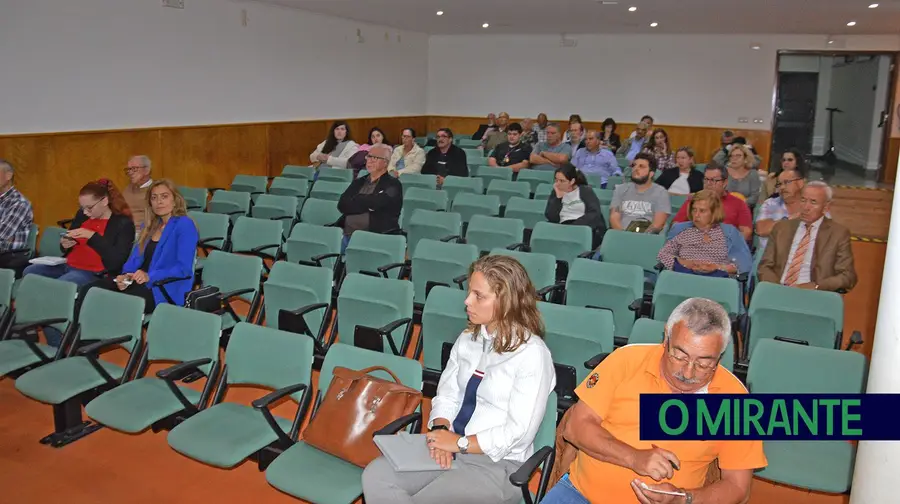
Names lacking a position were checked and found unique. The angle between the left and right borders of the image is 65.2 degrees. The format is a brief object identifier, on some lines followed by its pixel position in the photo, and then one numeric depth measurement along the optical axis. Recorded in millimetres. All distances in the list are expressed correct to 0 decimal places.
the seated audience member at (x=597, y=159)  9203
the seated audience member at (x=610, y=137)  12467
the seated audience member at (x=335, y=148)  10000
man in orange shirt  2293
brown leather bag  2924
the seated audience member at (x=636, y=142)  11297
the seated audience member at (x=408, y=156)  9359
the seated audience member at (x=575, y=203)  6258
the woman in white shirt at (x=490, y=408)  2658
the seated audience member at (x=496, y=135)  12305
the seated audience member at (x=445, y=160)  9078
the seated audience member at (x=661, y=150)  9617
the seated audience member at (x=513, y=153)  10227
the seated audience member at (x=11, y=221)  5715
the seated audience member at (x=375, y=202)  6383
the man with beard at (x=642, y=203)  6156
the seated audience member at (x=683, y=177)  7848
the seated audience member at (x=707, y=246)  4875
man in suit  4629
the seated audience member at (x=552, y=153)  9852
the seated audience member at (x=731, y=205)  5816
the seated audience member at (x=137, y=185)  6194
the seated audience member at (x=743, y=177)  7570
